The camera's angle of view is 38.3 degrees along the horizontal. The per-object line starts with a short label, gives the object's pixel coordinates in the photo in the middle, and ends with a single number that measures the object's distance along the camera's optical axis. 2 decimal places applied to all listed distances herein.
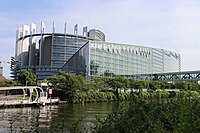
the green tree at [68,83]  82.88
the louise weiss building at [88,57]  126.74
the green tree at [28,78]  113.38
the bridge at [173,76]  108.80
